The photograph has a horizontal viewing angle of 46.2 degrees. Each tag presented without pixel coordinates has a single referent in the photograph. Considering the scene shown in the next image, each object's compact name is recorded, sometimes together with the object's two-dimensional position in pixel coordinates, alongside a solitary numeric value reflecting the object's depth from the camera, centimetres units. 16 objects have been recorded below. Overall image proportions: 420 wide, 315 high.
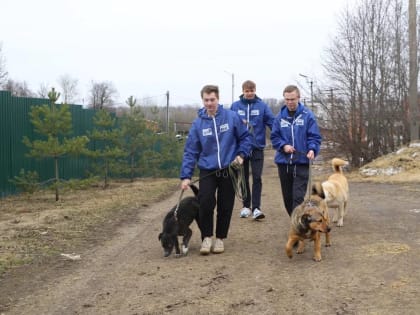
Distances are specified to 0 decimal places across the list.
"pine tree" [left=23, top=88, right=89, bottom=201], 1083
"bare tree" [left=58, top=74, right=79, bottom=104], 6368
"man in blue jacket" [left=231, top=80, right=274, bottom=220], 746
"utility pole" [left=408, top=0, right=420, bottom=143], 1518
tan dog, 693
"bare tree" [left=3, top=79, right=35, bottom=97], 5482
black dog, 559
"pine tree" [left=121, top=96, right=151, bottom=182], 1608
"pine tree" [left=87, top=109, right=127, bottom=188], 1463
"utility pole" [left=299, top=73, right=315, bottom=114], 1877
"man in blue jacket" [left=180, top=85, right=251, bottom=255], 556
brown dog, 500
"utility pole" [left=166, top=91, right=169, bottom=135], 3467
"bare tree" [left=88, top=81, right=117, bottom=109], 6269
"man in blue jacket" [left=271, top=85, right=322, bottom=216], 596
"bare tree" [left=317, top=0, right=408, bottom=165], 1734
